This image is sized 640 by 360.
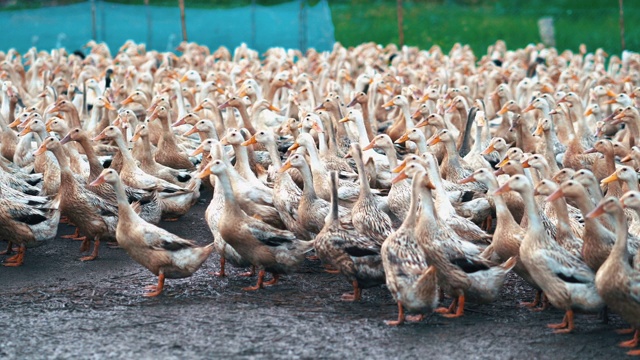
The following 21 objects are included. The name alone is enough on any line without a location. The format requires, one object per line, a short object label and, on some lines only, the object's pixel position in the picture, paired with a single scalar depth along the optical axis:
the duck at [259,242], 15.12
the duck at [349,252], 14.30
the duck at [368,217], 15.06
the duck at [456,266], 13.45
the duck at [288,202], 16.67
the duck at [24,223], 16.55
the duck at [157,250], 14.87
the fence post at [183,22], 41.93
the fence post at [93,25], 42.19
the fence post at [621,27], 42.12
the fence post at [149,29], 43.34
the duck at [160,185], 19.22
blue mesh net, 41.53
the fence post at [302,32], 44.97
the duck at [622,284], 11.98
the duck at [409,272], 12.86
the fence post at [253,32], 44.18
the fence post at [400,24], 45.91
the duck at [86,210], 17.33
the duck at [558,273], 12.72
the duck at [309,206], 16.27
